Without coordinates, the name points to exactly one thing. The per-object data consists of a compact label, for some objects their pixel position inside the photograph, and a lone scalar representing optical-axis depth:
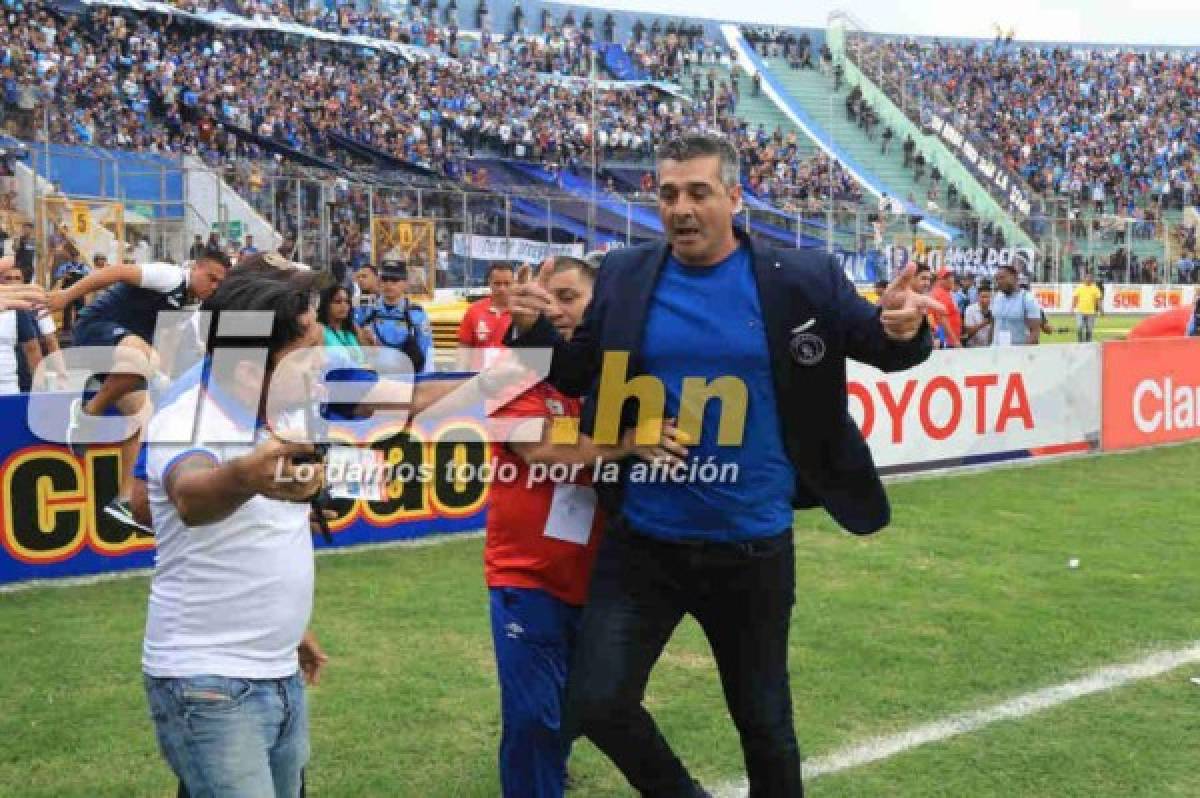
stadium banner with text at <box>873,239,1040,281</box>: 35.84
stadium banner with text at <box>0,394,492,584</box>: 7.73
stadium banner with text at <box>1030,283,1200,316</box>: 39.75
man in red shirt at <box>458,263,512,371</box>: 7.84
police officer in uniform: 10.25
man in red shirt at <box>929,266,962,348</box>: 14.77
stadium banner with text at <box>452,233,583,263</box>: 29.81
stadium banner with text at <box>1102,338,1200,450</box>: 14.01
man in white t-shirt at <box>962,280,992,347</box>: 17.20
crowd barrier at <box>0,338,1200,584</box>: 7.81
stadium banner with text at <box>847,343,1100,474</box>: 12.10
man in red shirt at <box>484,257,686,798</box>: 4.02
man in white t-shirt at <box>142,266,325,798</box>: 2.85
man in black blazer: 3.75
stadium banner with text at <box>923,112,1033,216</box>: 46.12
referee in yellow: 28.27
